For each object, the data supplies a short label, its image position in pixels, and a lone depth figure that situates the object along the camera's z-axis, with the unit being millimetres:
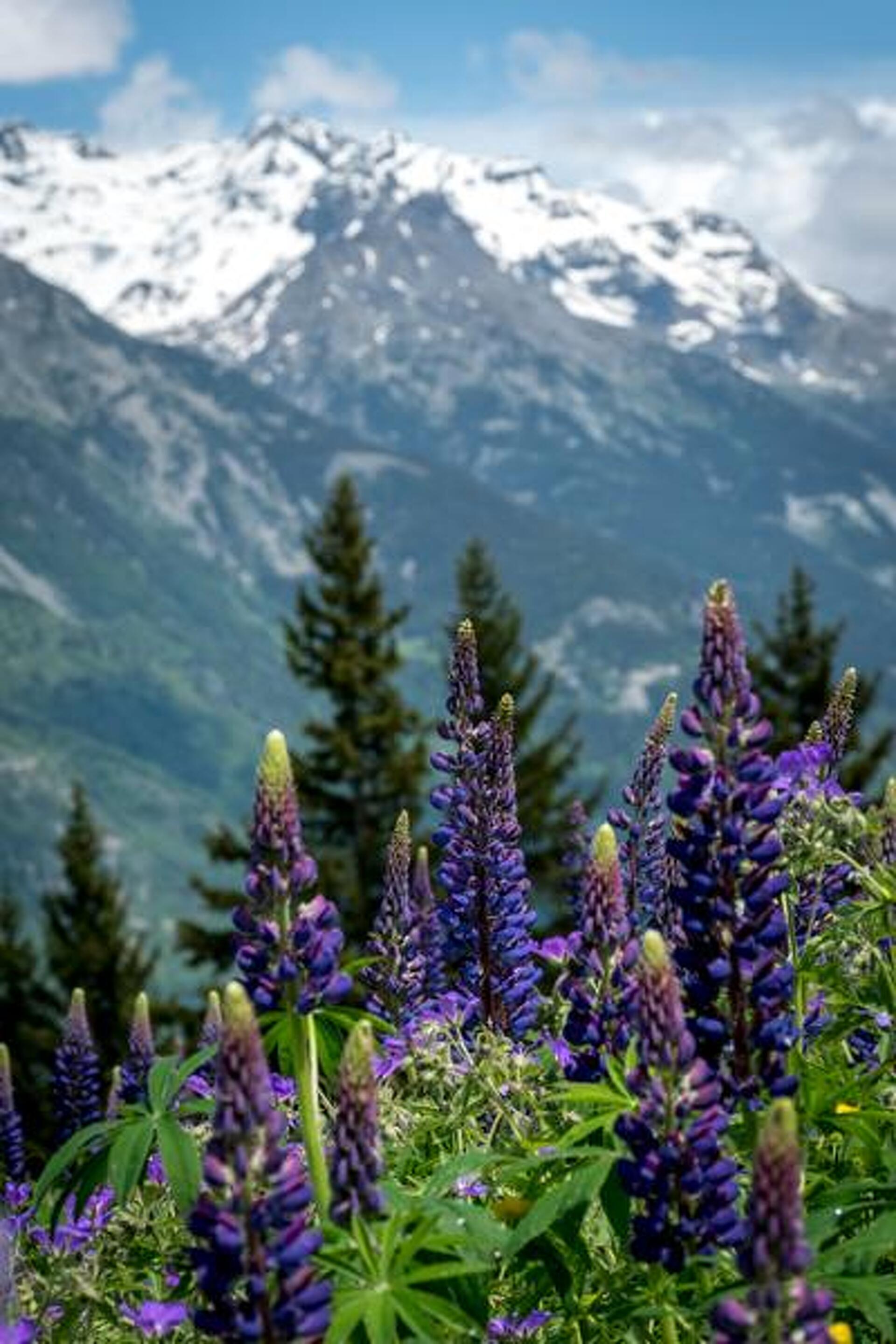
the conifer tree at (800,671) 56312
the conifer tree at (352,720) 52500
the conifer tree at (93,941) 55438
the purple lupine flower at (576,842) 13691
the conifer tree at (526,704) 51750
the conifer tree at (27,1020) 52000
